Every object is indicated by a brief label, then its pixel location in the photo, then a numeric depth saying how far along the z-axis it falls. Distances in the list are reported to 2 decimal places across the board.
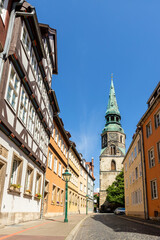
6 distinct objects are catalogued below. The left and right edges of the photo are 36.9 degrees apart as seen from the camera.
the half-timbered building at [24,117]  9.38
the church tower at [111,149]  74.75
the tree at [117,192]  64.00
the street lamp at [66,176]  15.99
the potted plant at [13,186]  10.27
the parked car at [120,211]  41.88
